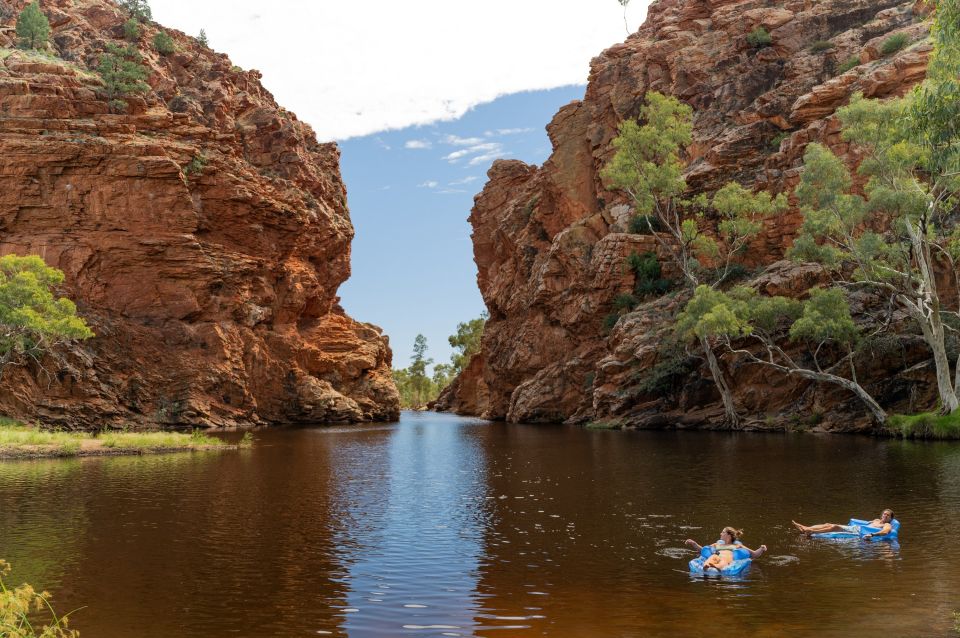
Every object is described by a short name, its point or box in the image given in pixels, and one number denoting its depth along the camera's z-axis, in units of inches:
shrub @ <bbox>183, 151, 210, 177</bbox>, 3024.1
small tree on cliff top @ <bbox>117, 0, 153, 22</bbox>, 3678.6
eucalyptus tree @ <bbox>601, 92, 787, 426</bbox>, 2293.3
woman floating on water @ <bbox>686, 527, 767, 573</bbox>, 564.7
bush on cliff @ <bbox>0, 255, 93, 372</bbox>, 1824.6
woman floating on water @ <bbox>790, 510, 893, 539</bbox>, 652.7
